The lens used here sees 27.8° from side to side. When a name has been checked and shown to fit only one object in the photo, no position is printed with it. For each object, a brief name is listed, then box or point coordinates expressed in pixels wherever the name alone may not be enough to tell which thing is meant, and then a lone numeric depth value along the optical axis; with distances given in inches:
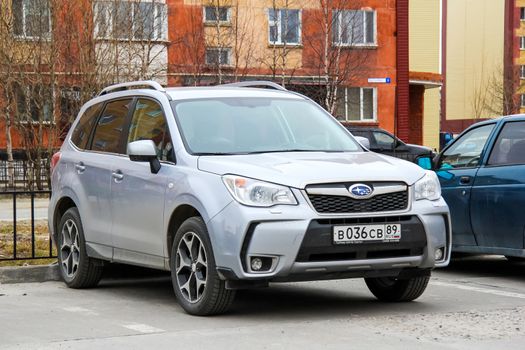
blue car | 406.3
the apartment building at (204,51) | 1078.4
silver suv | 301.9
